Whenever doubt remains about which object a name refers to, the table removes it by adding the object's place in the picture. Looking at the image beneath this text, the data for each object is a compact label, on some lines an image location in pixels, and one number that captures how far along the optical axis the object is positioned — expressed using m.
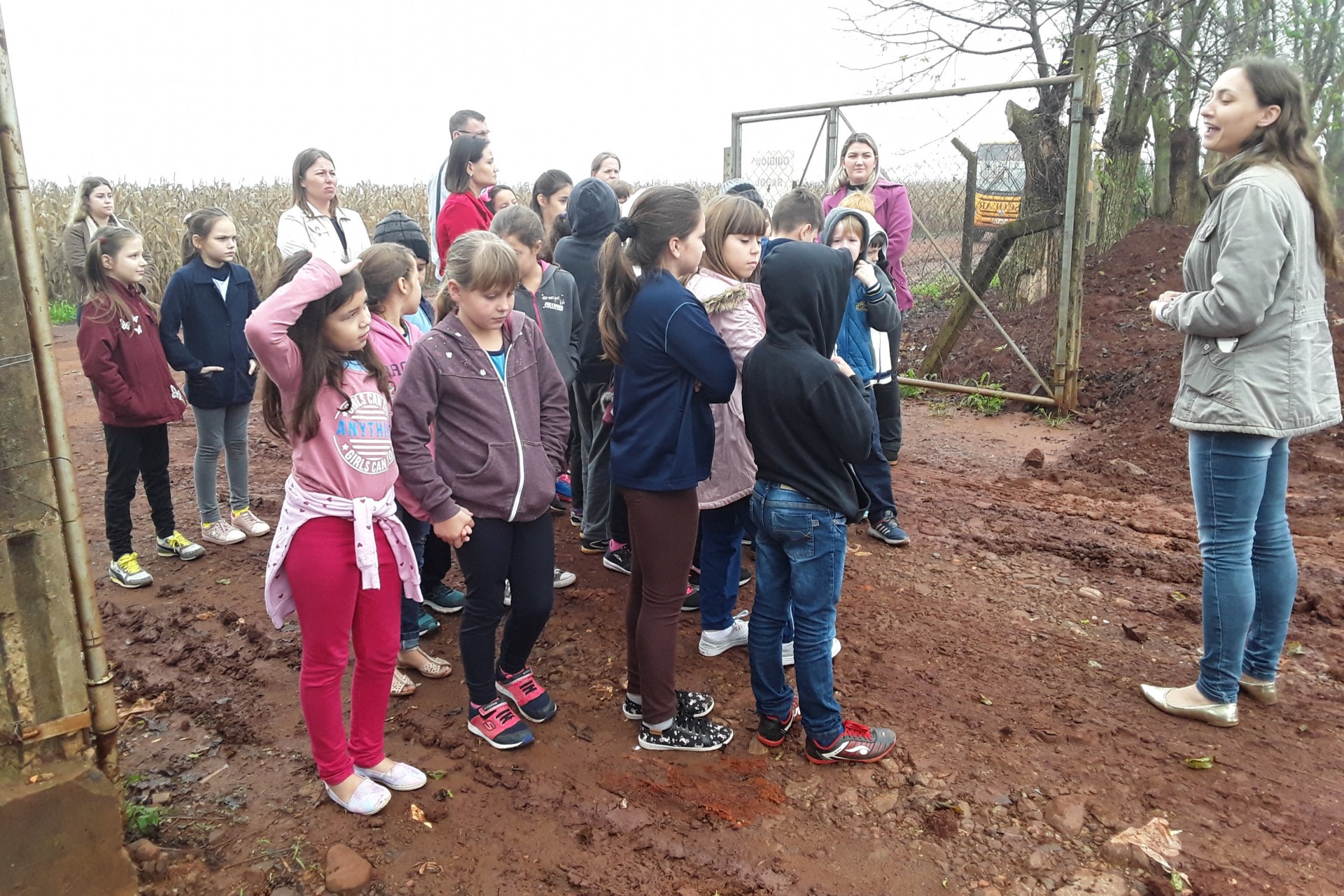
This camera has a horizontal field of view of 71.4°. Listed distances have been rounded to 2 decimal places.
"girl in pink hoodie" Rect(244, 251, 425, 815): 2.78
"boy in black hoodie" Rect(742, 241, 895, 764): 2.91
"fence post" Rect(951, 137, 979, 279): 9.58
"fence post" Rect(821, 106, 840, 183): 8.21
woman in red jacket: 5.24
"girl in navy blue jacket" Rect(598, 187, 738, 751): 3.05
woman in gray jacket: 3.11
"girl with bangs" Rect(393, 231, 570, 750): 3.02
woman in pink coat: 5.62
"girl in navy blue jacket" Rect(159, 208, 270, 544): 4.95
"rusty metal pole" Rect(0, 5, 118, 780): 2.36
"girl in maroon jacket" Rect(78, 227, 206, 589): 4.66
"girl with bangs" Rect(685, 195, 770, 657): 3.41
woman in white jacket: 4.94
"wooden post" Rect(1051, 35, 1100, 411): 7.02
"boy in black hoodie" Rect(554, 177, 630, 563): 4.46
